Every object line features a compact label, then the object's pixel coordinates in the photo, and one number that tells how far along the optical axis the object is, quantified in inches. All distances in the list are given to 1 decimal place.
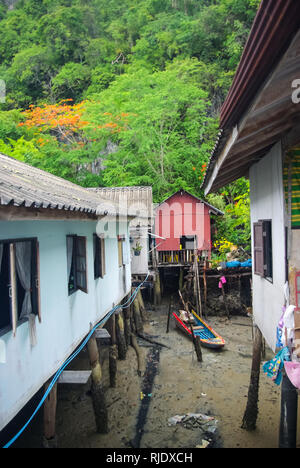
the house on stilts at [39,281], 181.6
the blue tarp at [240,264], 759.5
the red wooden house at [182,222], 891.4
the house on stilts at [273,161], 85.7
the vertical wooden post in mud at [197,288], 733.9
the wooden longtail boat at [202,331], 570.3
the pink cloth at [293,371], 177.3
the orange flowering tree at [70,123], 947.3
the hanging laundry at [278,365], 188.4
